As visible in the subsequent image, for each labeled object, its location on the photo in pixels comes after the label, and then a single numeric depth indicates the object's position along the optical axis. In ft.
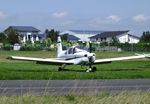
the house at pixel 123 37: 632.96
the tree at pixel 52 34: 590.14
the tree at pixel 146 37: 526.33
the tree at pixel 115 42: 502.05
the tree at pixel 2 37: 554.87
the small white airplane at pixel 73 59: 126.62
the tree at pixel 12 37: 542.57
